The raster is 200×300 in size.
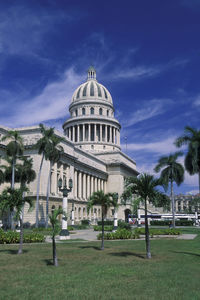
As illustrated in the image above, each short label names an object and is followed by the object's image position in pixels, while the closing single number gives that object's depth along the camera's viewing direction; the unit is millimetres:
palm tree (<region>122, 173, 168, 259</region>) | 19203
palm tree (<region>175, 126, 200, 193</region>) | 35781
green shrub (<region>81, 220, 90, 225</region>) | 73981
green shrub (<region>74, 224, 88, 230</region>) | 58431
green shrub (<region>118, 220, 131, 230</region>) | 46178
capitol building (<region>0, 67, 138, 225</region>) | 60750
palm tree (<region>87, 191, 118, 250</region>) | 24844
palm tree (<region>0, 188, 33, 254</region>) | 20688
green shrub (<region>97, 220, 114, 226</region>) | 68988
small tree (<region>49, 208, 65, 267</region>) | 16078
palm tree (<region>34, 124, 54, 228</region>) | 52031
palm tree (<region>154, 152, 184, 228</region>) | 55094
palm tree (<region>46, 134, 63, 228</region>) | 52441
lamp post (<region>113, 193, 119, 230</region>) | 41769
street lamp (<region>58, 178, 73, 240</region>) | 32688
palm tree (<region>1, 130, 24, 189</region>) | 47281
